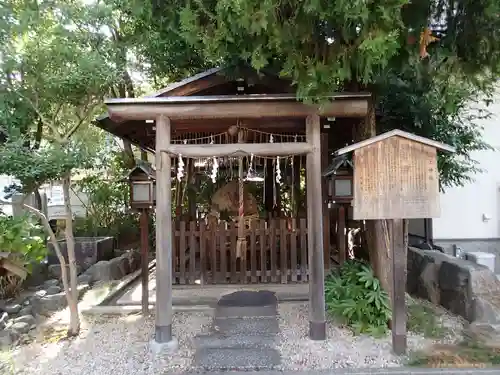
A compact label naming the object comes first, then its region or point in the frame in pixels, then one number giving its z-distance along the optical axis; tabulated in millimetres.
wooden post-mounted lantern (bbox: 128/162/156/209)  5555
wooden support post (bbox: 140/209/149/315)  5820
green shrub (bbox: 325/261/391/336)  4984
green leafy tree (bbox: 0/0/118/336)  4742
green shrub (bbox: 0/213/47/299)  5902
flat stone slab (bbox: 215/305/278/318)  5637
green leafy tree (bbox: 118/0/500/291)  3467
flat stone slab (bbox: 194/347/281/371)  4176
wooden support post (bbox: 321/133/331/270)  7109
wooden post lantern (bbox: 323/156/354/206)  5738
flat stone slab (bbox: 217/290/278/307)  6098
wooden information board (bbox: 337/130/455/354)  4328
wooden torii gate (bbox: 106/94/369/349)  4707
